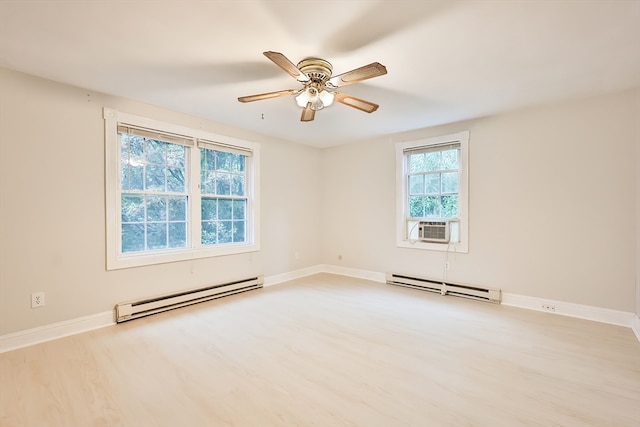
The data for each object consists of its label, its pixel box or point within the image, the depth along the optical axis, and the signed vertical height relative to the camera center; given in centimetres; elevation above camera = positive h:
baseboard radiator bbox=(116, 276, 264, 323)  313 -108
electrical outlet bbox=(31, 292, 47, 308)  264 -81
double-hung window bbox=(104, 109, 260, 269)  317 +22
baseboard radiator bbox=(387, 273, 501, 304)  380 -110
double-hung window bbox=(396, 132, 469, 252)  408 +32
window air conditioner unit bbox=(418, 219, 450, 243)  420 -30
